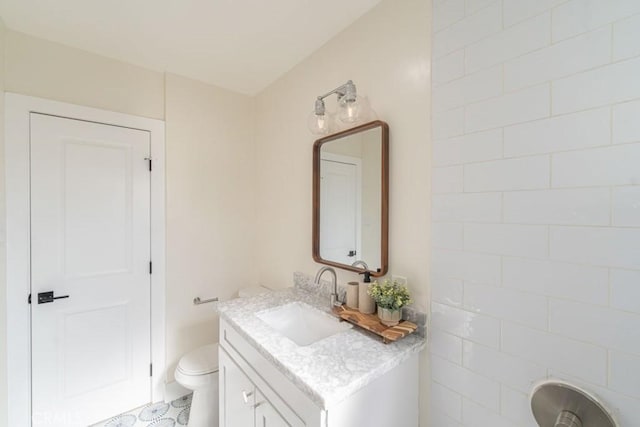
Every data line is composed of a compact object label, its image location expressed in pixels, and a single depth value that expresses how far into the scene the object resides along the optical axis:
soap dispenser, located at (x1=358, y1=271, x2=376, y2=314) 1.20
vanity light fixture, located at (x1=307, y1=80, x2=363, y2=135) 1.27
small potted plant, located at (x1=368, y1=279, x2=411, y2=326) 1.07
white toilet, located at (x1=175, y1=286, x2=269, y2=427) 1.61
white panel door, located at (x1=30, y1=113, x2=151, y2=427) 1.57
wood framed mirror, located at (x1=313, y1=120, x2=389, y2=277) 1.24
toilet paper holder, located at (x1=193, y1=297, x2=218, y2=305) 2.06
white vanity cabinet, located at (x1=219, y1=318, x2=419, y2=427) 0.84
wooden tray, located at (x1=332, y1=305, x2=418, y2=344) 1.01
